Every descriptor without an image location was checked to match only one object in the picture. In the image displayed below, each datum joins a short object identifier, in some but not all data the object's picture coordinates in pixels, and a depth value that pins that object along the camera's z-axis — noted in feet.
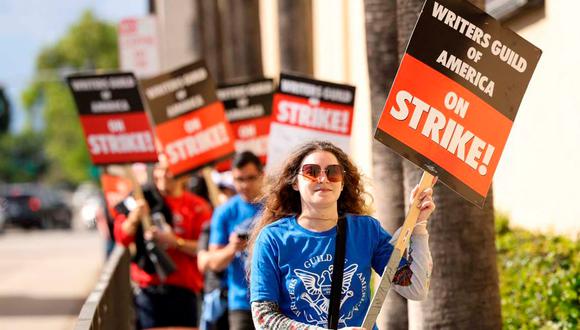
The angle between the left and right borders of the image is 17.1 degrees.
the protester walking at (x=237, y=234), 36.33
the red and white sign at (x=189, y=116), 50.64
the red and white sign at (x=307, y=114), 42.79
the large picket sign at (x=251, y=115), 56.59
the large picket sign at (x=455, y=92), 24.37
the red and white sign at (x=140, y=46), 87.67
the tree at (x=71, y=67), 617.94
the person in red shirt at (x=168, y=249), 44.68
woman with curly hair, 23.12
